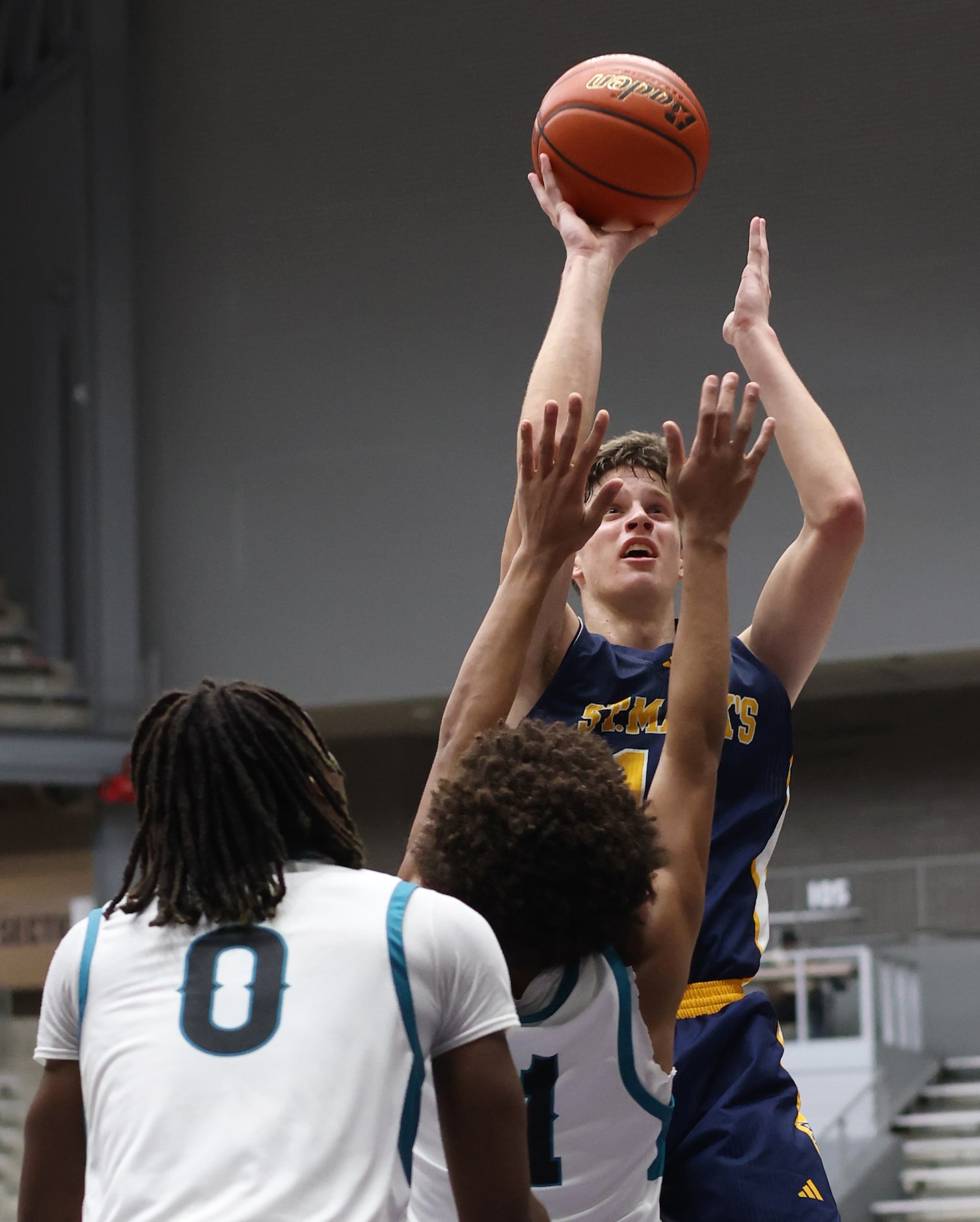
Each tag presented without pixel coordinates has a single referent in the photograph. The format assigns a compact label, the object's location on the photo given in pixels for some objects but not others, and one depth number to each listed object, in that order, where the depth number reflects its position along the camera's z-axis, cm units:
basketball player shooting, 518
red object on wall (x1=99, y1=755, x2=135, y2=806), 2246
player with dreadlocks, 345
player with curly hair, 399
